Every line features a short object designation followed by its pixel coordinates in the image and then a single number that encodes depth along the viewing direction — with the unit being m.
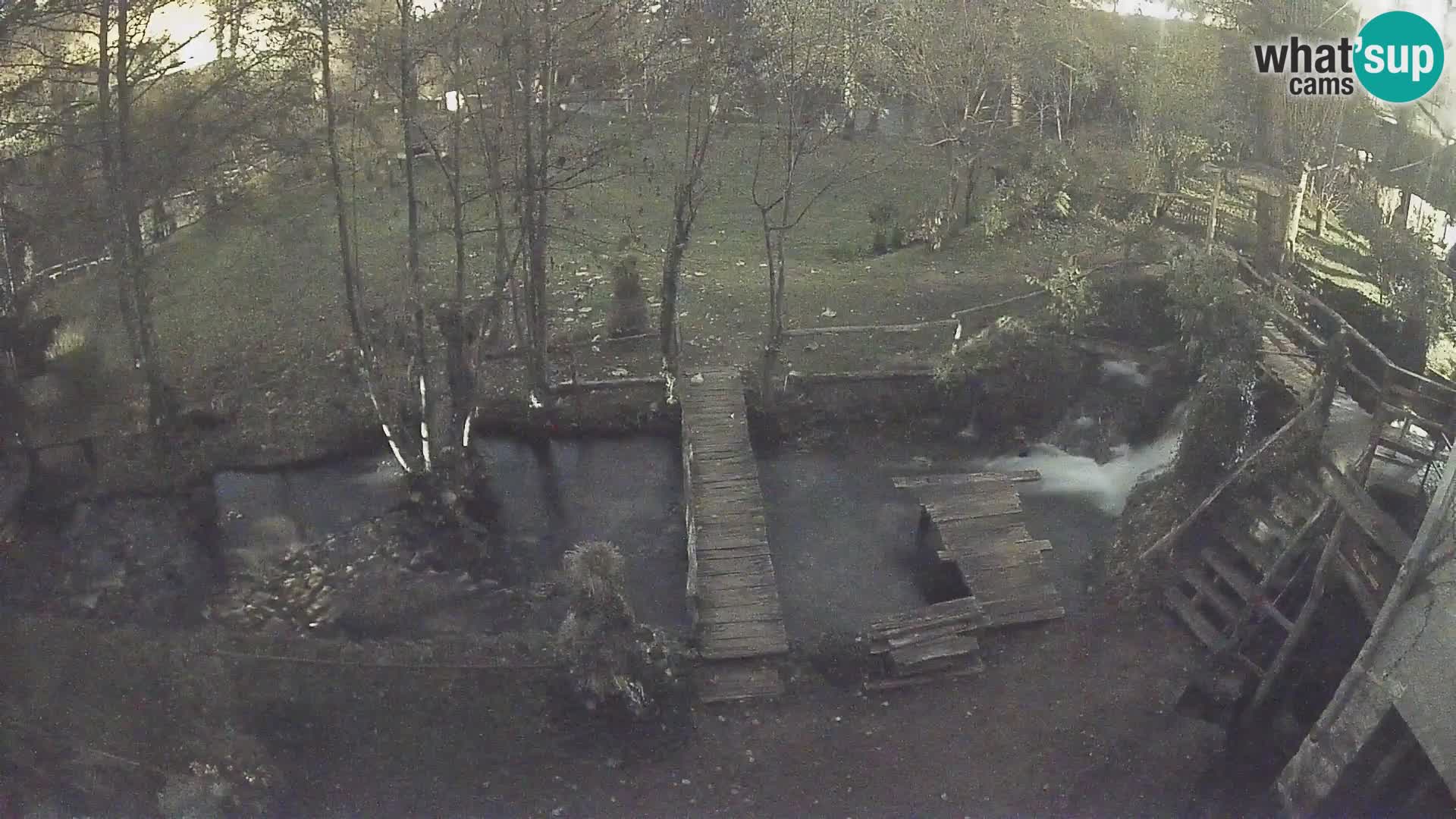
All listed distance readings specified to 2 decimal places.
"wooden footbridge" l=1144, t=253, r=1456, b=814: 7.54
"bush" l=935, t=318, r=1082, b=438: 15.26
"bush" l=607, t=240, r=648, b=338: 17.80
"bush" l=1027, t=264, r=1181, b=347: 15.31
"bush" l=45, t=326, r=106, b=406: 15.38
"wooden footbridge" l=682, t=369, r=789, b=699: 10.17
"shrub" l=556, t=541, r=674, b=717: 9.45
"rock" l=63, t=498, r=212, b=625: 11.78
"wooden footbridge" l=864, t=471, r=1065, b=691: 10.13
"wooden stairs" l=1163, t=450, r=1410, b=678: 8.68
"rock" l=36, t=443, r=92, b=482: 13.85
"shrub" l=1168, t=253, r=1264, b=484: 11.30
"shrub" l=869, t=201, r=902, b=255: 22.50
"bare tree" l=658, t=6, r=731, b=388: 15.09
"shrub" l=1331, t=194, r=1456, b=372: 12.16
